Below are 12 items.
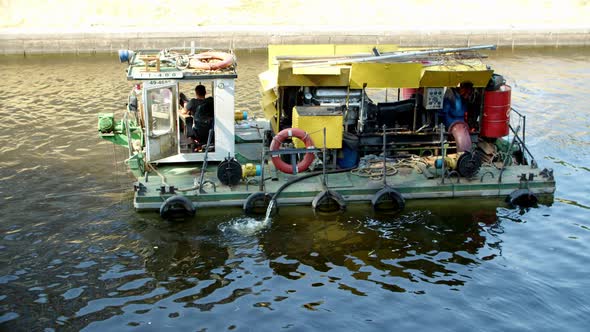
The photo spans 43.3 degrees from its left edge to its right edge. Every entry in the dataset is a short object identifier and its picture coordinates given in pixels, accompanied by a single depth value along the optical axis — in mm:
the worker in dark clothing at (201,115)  17562
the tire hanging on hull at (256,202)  16125
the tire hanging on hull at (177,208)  15914
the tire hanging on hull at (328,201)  16203
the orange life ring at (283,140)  16469
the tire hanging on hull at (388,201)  16391
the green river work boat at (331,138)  16500
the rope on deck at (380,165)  17328
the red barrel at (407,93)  20314
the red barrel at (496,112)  17844
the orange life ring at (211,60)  17031
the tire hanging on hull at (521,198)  16828
